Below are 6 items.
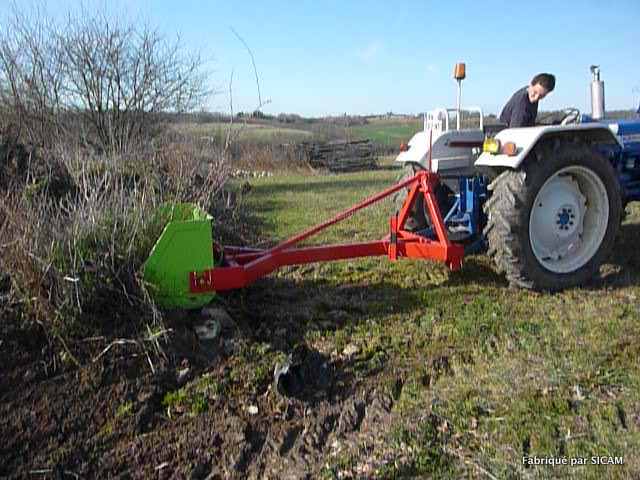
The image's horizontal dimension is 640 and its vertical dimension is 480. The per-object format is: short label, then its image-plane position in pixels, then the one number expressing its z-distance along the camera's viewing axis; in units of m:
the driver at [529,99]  4.95
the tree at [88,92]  11.32
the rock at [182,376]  3.23
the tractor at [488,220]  3.79
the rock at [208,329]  3.66
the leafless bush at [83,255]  3.52
